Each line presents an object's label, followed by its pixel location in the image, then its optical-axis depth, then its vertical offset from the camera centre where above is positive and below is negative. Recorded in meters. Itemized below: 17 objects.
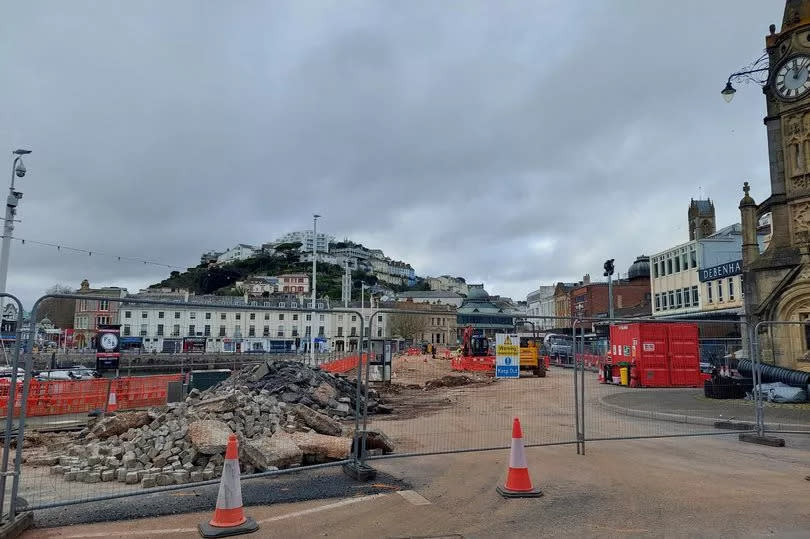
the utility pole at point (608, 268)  33.49 +4.80
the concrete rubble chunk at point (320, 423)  10.80 -1.53
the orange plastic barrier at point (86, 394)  15.74 -1.64
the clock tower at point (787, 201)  18.00 +5.08
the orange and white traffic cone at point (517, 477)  6.97 -1.64
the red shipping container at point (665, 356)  23.84 -0.32
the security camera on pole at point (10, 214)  17.21 +3.91
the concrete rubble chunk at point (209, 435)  8.28 -1.43
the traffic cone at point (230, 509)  5.61 -1.70
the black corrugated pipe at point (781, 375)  15.82 -0.71
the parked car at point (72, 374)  17.24 -1.42
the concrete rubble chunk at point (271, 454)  7.95 -1.59
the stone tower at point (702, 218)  68.28 +16.51
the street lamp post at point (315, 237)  44.11 +9.26
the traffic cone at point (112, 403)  17.14 -1.90
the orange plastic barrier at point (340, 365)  26.83 -1.07
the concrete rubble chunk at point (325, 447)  8.52 -1.58
